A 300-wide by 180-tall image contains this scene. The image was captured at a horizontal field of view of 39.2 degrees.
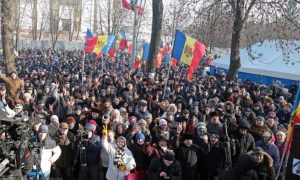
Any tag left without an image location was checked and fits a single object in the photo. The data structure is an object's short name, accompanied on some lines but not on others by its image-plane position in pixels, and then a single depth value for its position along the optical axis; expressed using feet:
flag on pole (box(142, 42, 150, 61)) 72.54
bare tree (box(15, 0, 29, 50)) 153.38
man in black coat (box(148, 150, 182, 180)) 21.08
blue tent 60.18
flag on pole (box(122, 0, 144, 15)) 66.12
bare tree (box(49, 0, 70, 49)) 166.52
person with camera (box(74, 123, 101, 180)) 23.39
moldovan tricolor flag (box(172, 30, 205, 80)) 39.29
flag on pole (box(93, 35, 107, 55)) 54.90
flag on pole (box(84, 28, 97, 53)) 54.85
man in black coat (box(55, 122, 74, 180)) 23.97
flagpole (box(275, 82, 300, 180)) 18.31
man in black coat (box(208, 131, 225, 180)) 22.95
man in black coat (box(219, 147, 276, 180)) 19.57
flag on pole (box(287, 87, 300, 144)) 18.17
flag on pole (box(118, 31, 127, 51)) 69.53
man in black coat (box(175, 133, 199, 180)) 22.81
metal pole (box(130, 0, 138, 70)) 64.76
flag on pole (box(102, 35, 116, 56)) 54.90
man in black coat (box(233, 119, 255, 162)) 23.56
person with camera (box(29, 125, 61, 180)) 22.34
